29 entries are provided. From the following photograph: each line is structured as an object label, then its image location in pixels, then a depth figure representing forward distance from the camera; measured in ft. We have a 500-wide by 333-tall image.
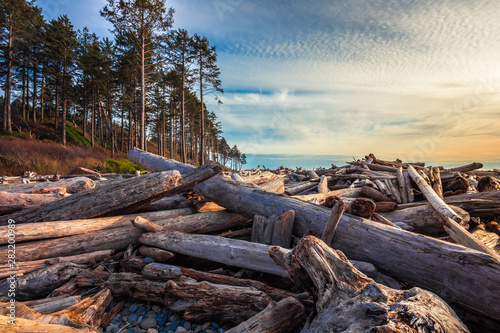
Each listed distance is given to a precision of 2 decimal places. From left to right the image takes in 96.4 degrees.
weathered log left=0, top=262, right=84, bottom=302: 9.74
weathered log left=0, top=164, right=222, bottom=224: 13.07
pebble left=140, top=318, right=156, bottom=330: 8.41
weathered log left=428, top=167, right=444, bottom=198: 18.78
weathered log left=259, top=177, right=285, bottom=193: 22.08
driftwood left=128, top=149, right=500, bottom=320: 7.29
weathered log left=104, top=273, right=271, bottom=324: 8.16
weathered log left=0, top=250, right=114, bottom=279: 10.33
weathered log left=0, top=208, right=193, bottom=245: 11.55
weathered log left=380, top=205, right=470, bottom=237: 14.26
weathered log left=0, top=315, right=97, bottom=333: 4.85
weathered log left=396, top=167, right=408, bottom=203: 19.71
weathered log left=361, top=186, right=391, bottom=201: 20.39
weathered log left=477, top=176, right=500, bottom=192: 18.70
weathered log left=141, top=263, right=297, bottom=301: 8.96
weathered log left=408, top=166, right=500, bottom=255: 9.37
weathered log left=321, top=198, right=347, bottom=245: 10.12
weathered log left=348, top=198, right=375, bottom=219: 11.26
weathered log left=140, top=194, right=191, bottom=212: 16.32
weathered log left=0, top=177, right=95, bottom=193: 18.79
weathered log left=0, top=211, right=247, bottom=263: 11.34
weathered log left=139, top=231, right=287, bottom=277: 10.31
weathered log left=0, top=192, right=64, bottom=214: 13.56
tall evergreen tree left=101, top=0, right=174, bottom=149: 61.87
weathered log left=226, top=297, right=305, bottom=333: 6.68
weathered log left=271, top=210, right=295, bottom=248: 12.10
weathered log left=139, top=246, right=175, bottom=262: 11.09
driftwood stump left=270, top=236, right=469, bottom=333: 4.83
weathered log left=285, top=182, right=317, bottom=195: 25.88
